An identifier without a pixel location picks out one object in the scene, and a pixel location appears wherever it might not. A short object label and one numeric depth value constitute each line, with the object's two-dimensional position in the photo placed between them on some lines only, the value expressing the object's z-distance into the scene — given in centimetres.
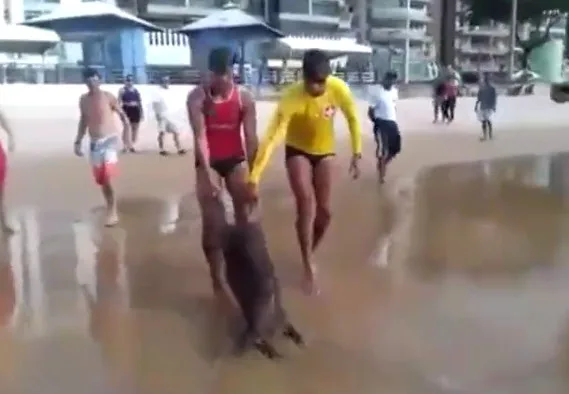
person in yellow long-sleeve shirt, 541
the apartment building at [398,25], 5559
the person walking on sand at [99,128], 827
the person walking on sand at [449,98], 2456
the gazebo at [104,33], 2400
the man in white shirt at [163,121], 1662
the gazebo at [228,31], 2644
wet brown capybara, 462
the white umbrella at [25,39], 2336
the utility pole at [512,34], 4534
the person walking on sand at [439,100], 2486
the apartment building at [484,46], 7088
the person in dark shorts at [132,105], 1697
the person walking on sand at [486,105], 2180
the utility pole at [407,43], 4065
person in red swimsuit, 510
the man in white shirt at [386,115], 1186
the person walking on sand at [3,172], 768
